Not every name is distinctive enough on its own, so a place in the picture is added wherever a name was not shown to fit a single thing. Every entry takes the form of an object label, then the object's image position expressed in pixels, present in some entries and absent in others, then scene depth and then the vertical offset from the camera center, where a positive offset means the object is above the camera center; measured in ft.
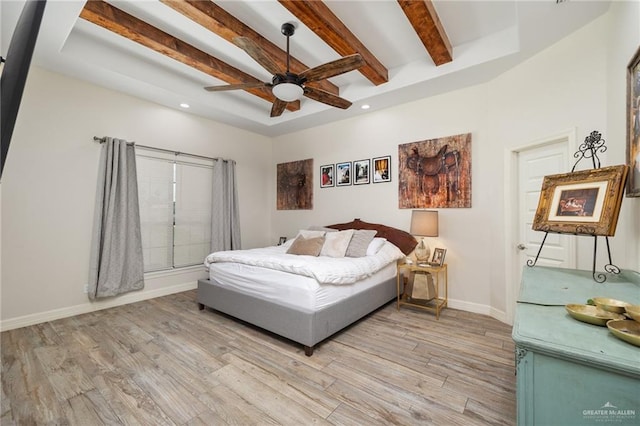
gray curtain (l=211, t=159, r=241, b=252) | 15.33 +0.14
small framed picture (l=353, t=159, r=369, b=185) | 14.19 +2.16
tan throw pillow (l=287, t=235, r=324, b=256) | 11.31 -1.49
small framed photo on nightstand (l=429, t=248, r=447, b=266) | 11.01 -1.87
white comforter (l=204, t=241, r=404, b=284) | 8.35 -1.81
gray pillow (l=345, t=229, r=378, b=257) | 11.36 -1.32
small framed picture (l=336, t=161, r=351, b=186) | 14.89 +2.16
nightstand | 10.48 -3.42
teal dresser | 2.54 -1.64
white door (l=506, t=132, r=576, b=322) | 8.34 +0.21
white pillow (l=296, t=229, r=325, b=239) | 12.31 -1.03
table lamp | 10.98 -0.60
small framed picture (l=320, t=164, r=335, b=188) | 15.61 +2.12
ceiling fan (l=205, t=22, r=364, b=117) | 7.21 +4.16
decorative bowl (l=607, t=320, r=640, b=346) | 2.66 -1.26
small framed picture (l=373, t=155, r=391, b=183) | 13.42 +2.19
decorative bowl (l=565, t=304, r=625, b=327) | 3.19 -1.27
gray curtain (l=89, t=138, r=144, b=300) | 11.27 -0.73
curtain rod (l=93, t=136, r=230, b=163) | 11.40 +3.07
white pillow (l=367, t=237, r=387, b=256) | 11.46 -1.47
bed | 8.00 -2.70
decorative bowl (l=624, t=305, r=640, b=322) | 2.95 -1.11
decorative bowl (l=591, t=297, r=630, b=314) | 3.36 -1.21
